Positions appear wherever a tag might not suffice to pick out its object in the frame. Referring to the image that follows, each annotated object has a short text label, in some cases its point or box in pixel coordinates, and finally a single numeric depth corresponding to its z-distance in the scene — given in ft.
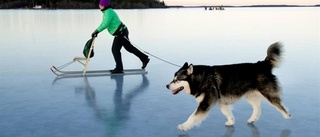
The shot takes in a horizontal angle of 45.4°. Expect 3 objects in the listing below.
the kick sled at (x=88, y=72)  25.02
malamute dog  13.48
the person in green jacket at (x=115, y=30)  24.25
